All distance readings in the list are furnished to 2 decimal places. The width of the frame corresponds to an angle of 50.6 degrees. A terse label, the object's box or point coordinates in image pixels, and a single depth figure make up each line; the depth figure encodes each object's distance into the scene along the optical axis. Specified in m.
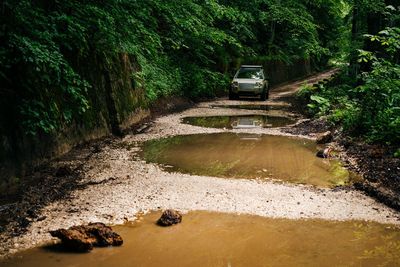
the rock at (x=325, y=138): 10.71
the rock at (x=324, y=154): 9.15
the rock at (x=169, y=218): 5.25
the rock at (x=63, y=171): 7.29
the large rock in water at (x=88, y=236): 4.46
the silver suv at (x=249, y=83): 21.27
